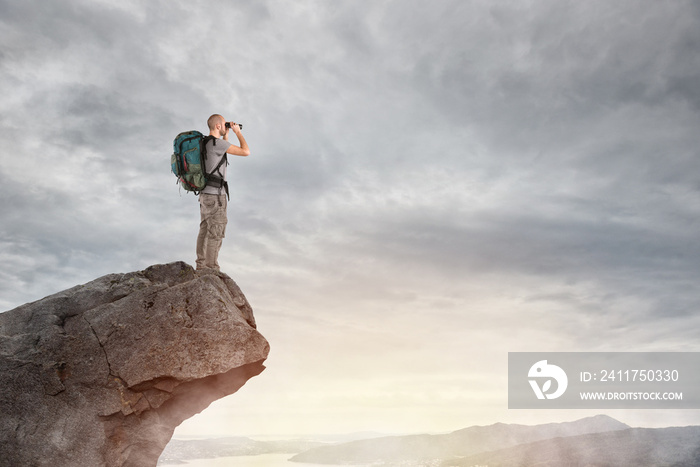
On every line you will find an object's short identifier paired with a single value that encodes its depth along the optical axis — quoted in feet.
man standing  64.13
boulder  53.31
